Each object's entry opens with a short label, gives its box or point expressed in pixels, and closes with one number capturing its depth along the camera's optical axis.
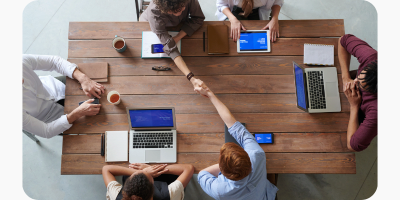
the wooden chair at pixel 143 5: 2.53
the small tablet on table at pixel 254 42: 1.99
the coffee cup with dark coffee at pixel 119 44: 1.93
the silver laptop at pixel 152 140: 1.78
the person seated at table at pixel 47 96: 1.81
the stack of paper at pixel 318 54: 1.95
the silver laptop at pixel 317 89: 1.87
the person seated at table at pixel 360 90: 1.65
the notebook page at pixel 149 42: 1.96
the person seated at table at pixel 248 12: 2.01
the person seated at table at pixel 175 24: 1.85
